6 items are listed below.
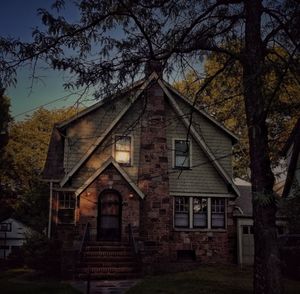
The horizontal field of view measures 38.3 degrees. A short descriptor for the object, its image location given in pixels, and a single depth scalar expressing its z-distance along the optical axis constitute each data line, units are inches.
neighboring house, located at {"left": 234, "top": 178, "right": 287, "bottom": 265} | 949.2
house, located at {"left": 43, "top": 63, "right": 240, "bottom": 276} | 854.5
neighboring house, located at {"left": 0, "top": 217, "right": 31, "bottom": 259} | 1331.2
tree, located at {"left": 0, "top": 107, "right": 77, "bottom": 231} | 1736.0
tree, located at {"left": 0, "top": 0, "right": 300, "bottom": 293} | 356.8
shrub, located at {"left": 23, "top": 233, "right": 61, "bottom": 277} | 796.6
